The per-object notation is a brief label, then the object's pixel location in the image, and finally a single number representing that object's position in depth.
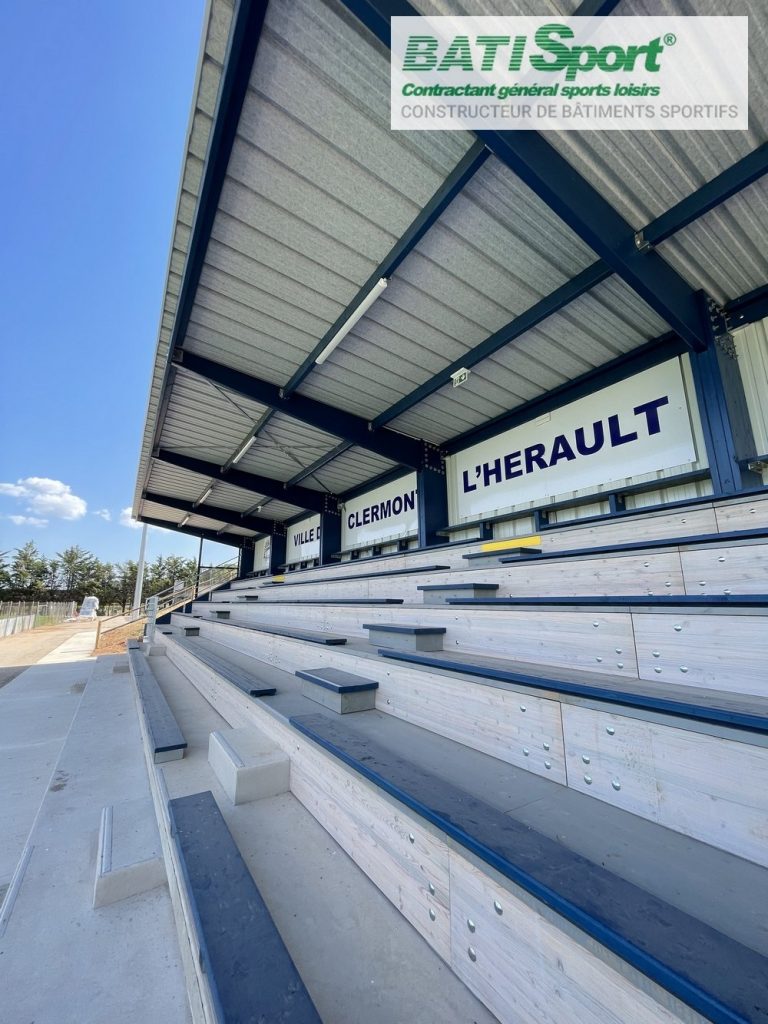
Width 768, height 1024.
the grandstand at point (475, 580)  0.68
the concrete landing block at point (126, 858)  1.14
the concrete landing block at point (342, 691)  1.56
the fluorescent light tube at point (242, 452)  6.53
